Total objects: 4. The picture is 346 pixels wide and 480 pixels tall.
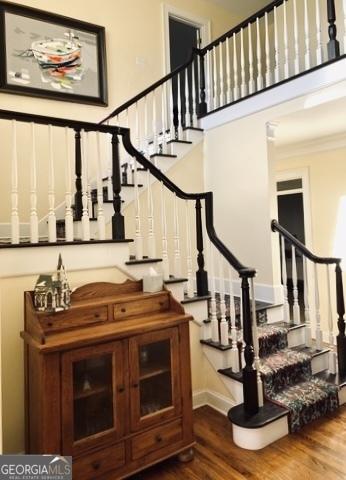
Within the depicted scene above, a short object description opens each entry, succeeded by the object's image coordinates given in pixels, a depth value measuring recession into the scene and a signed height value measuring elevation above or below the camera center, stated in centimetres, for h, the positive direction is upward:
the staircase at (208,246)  261 +2
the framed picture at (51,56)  414 +246
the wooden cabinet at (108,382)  197 -80
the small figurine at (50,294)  212 -25
